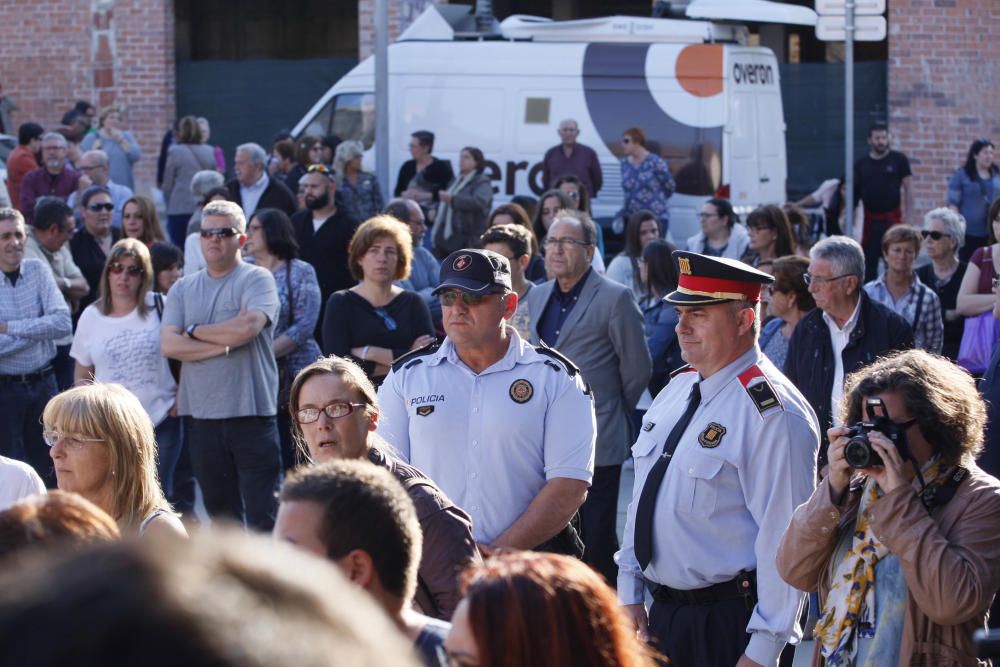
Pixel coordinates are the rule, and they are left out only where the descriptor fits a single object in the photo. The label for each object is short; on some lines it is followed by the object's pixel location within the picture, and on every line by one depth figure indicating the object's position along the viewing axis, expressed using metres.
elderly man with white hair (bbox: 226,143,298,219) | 21.26
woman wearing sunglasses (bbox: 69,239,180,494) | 13.83
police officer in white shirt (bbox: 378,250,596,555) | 8.33
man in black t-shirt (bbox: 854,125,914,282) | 29.07
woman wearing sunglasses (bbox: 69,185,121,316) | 17.51
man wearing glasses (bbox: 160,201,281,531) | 13.32
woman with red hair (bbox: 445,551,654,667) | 3.67
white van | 25.83
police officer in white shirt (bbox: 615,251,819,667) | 7.30
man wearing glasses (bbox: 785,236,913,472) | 11.12
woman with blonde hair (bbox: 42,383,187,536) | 7.40
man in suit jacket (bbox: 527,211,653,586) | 12.01
